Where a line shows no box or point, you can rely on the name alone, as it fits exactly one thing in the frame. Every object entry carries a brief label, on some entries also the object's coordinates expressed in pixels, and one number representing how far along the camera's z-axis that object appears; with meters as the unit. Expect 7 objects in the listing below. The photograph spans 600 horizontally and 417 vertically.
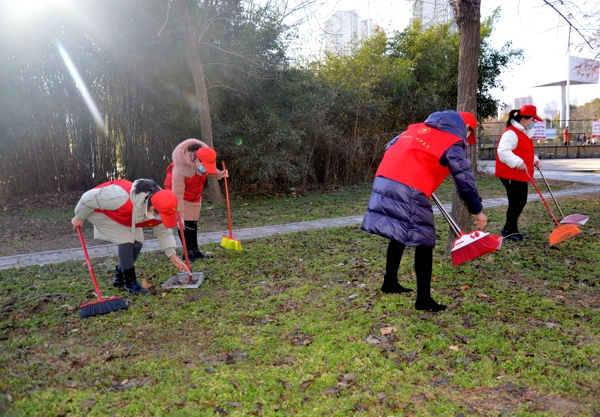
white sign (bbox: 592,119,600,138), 24.14
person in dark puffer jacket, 3.34
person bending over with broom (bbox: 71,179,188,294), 3.82
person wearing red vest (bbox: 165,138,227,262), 5.09
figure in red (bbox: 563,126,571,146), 26.83
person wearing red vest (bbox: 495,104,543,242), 5.52
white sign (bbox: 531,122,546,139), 22.36
